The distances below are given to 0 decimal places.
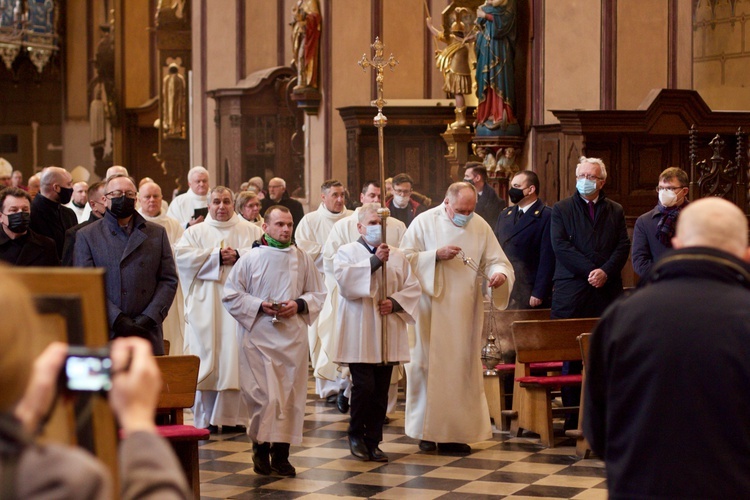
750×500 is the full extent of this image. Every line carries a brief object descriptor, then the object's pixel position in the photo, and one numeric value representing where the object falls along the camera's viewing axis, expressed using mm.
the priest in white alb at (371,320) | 8266
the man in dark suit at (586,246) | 9188
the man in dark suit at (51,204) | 9812
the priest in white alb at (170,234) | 9875
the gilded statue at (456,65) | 15195
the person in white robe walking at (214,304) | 9516
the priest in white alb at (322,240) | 10709
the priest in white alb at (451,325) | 8641
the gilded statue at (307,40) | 19172
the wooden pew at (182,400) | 6574
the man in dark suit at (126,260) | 7371
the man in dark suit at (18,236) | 7855
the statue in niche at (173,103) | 25281
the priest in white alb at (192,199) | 12062
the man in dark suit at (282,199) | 14641
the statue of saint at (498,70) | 14359
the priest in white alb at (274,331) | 7758
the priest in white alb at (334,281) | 10180
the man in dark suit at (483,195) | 11617
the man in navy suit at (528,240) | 10117
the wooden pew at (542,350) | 8805
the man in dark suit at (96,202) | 9715
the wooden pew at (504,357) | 9555
